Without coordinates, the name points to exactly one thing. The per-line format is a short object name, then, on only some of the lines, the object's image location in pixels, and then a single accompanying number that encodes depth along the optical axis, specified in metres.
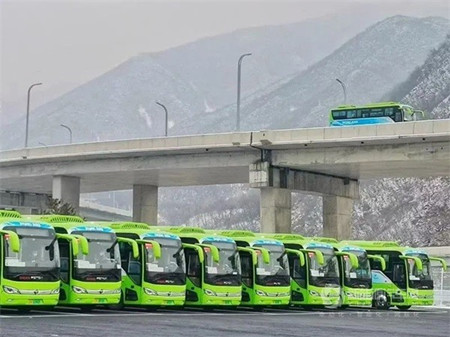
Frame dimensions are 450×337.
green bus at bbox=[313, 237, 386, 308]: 39.47
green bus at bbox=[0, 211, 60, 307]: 25.95
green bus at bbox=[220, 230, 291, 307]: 35.22
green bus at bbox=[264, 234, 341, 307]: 37.72
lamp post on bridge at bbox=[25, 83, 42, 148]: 80.41
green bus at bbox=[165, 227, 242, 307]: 33.12
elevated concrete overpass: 54.81
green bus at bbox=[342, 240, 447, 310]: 44.16
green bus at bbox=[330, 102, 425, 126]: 60.81
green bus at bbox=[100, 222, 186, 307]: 31.28
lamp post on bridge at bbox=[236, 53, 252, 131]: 67.14
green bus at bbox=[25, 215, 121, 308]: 28.69
